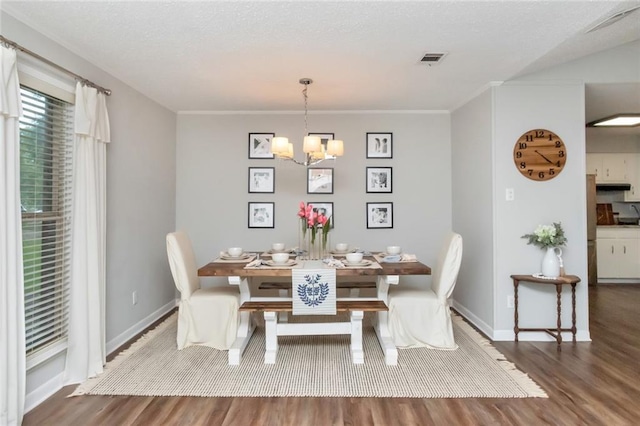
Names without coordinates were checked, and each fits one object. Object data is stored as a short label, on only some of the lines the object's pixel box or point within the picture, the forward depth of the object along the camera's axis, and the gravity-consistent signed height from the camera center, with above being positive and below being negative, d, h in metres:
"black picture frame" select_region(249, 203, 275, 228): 4.49 -0.03
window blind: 2.25 +0.02
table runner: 2.74 -0.60
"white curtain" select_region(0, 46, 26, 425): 1.89 -0.22
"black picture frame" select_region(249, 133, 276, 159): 4.48 +0.86
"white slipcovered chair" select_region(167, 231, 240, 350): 3.04 -0.87
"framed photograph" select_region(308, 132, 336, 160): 4.45 +0.95
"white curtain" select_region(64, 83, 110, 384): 2.48 -0.27
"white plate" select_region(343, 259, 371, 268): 2.92 -0.43
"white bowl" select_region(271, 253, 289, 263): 2.94 -0.38
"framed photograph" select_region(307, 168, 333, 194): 4.50 +0.37
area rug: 2.35 -1.18
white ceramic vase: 3.13 -0.48
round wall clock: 3.30 +0.52
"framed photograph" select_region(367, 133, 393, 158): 4.50 +0.86
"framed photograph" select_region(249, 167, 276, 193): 4.49 +0.43
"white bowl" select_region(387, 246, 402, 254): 3.41 -0.37
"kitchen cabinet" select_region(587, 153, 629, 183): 5.80 +0.70
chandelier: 2.95 +0.55
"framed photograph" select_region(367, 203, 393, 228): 4.50 -0.08
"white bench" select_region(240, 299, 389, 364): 2.77 -0.93
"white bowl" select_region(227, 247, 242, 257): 3.27 -0.36
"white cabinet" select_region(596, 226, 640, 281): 5.57 -0.67
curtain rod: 1.97 +0.98
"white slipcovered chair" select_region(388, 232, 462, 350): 3.03 -0.90
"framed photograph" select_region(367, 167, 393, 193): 4.50 +0.40
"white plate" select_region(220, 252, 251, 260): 3.27 -0.41
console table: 3.04 -0.74
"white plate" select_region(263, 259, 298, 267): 2.93 -0.43
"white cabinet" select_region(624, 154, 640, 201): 5.80 +0.63
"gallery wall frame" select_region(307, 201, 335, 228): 4.48 +0.06
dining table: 2.77 -0.49
